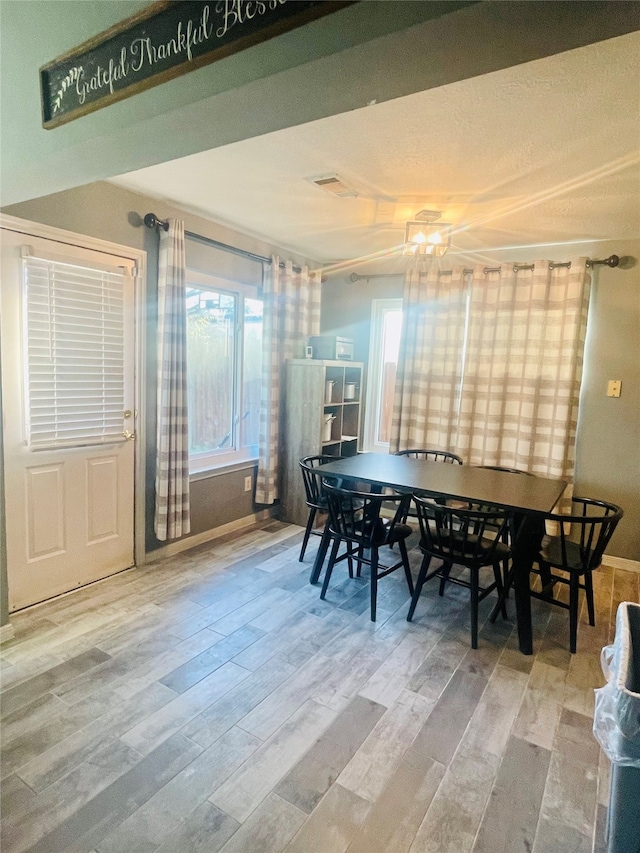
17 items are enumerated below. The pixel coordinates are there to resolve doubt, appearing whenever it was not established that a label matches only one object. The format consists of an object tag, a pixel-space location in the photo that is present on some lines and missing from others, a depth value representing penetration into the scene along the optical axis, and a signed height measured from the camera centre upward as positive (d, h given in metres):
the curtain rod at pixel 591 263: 3.55 +0.91
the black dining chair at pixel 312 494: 3.26 -0.85
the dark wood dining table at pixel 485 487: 2.52 -0.63
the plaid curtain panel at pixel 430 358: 4.18 +0.17
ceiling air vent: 2.58 +1.03
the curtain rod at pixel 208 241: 3.08 +0.92
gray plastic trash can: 1.15 -0.89
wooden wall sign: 0.96 +0.73
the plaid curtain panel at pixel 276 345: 4.10 +0.23
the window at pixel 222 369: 3.69 -0.01
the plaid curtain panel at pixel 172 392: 3.15 -0.17
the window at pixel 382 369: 4.70 +0.06
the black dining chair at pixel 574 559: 2.41 -0.95
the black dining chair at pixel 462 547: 2.48 -0.94
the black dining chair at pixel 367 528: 2.80 -0.94
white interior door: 2.55 -0.29
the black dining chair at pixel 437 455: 3.95 -0.64
